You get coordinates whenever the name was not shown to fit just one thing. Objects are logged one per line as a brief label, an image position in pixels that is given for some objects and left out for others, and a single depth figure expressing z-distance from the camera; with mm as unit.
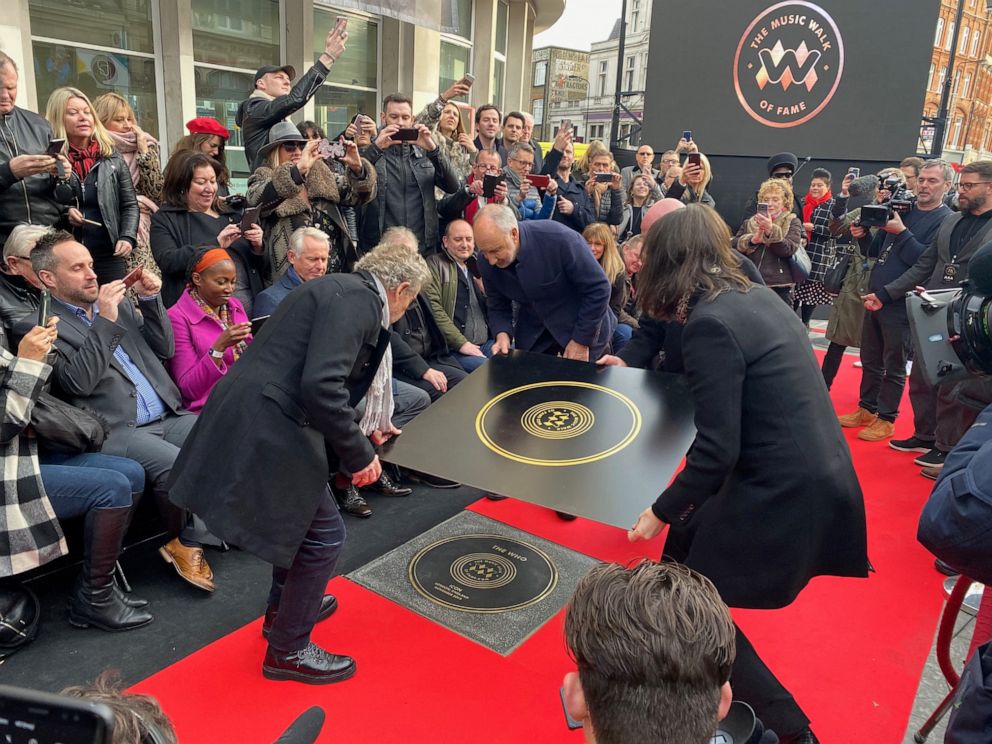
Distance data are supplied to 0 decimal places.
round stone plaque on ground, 3279
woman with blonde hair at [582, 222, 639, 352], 5867
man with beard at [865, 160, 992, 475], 4781
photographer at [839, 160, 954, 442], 5484
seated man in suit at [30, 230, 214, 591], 3184
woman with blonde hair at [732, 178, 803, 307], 6012
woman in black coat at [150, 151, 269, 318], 4355
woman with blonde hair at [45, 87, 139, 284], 4379
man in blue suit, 4188
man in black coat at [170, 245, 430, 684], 2482
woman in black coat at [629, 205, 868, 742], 2160
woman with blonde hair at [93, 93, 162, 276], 4840
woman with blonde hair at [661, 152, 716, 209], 7457
